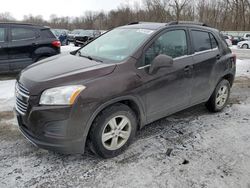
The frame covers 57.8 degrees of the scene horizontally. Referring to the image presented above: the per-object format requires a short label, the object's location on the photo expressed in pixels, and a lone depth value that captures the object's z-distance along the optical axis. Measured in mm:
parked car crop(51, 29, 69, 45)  19998
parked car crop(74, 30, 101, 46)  19672
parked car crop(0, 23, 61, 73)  6777
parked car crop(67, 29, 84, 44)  23591
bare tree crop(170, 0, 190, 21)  45344
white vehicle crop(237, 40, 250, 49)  24150
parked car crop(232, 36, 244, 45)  29541
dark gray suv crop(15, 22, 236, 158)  2504
